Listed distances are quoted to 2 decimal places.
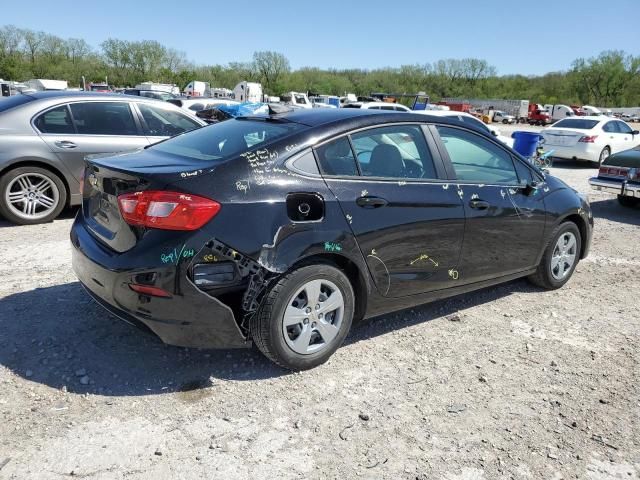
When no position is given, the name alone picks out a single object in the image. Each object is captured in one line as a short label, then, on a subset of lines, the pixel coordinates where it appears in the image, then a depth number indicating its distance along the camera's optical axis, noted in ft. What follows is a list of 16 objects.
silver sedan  20.12
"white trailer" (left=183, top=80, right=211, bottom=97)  185.11
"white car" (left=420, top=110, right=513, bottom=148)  44.84
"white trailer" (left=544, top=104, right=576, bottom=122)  190.06
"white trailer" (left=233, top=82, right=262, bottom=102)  151.34
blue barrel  44.91
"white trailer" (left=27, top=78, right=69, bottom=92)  151.52
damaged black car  9.39
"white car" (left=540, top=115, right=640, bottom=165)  50.03
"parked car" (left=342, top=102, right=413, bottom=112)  59.62
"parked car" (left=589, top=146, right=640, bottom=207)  28.63
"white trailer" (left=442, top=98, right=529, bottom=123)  204.08
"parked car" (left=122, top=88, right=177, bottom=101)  96.09
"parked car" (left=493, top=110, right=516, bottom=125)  187.93
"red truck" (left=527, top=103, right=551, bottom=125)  184.12
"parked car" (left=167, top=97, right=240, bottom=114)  77.66
